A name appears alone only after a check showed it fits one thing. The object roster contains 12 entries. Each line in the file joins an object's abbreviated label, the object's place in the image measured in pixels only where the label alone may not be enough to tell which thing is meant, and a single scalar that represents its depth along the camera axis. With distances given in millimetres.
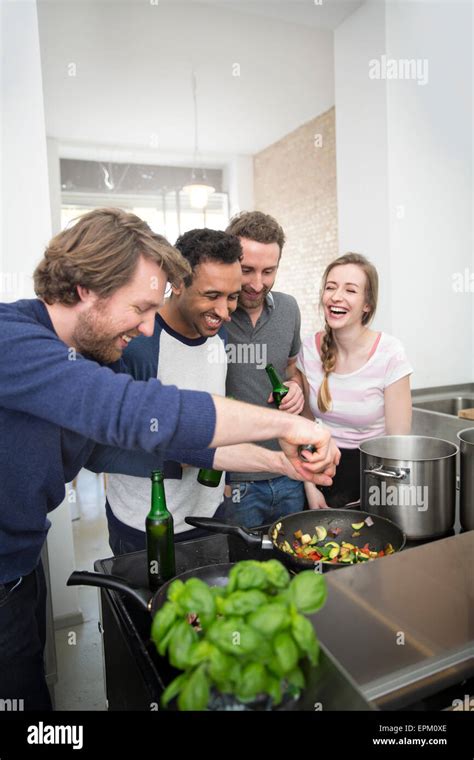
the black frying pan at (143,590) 915
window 7070
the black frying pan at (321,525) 1124
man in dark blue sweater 895
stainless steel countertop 809
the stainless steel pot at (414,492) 1169
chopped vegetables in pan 1090
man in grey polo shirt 1807
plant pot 578
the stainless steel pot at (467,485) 1222
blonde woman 1868
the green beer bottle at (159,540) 1096
